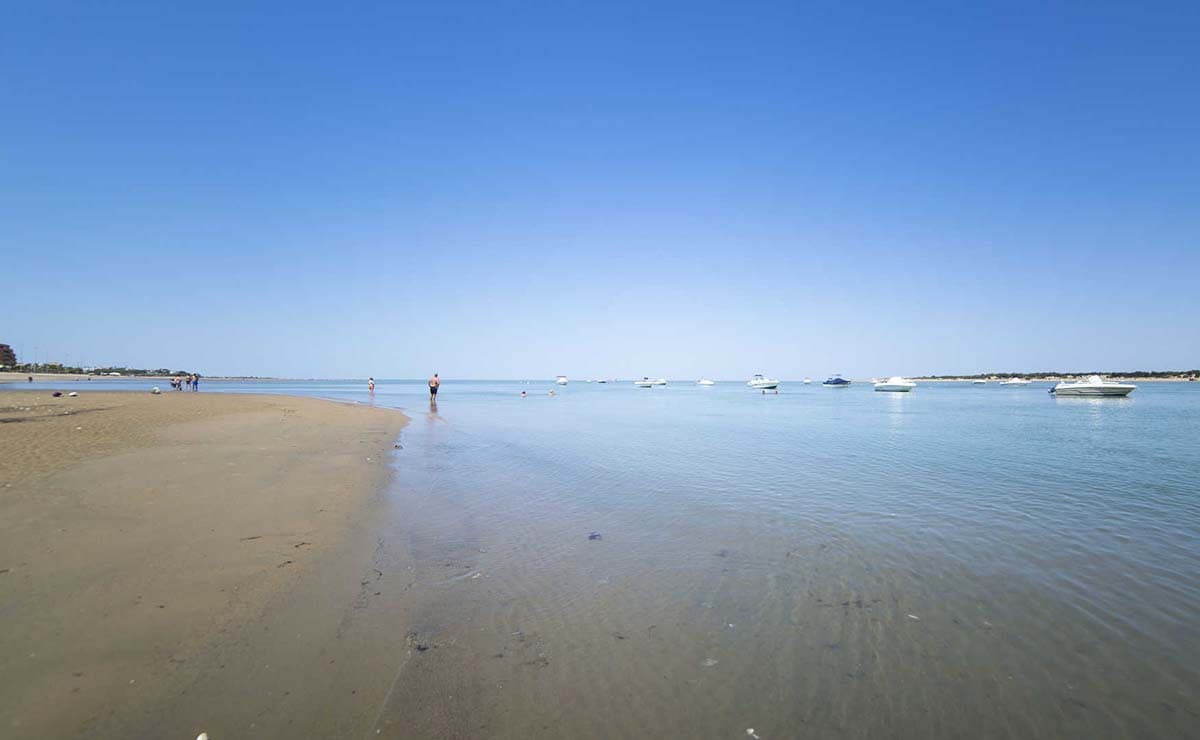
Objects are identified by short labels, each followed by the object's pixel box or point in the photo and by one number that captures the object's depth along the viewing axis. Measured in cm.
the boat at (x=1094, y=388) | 5875
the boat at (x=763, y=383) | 10138
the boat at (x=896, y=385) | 8989
